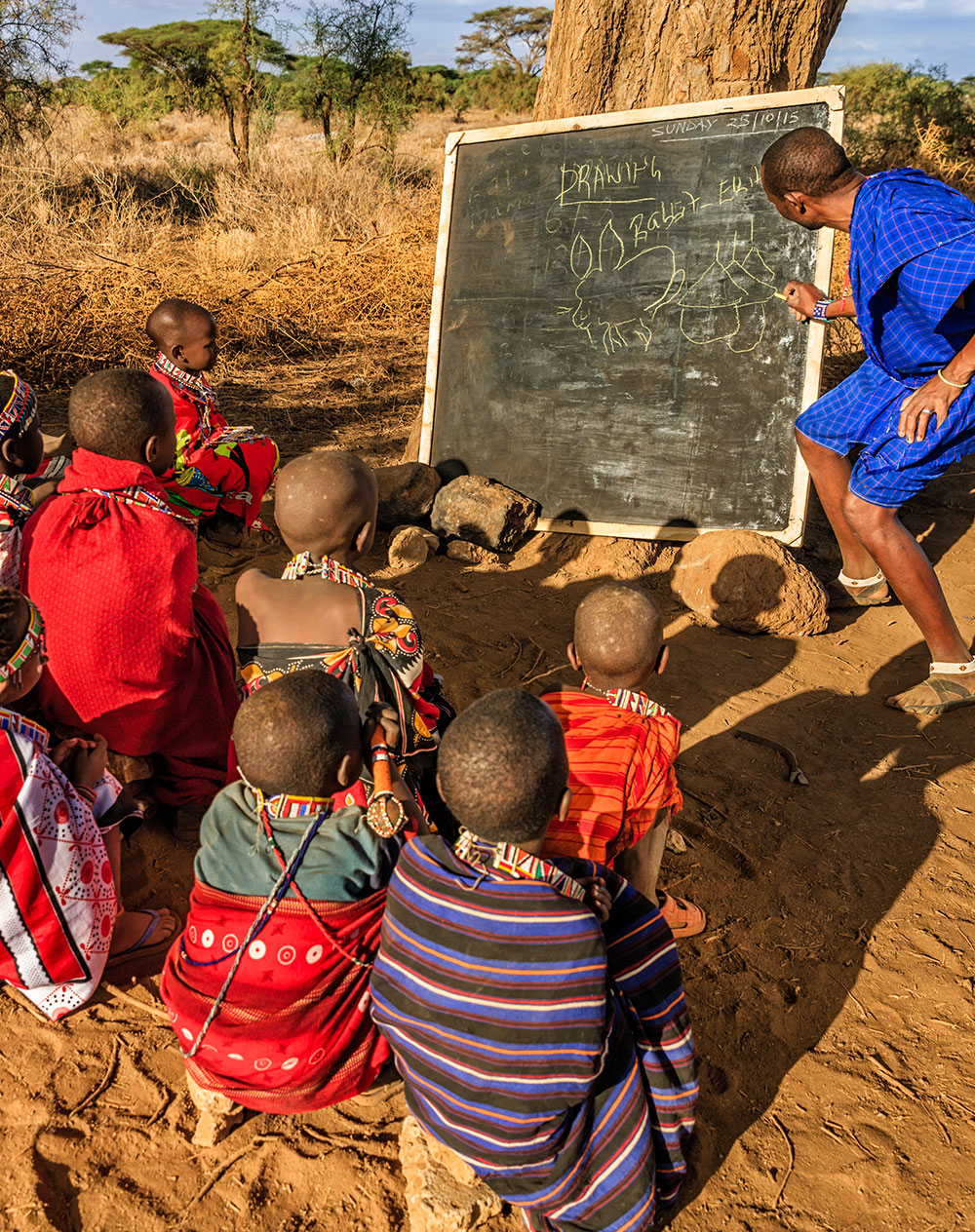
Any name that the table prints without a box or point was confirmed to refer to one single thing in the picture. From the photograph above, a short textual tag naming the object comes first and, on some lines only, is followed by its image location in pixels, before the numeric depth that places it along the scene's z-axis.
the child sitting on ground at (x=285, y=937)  1.75
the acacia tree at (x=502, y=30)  34.41
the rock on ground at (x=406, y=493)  4.68
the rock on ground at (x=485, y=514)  4.48
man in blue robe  2.89
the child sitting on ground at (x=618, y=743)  2.09
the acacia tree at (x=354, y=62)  14.70
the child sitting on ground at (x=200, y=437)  3.98
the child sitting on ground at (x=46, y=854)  1.93
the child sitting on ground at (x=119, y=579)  2.44
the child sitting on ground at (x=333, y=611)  2.23
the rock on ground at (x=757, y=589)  3.89
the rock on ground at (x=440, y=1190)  1.67
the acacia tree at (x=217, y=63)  14.21
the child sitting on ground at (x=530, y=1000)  1.49
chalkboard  4.02
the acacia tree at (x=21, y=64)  11.08
